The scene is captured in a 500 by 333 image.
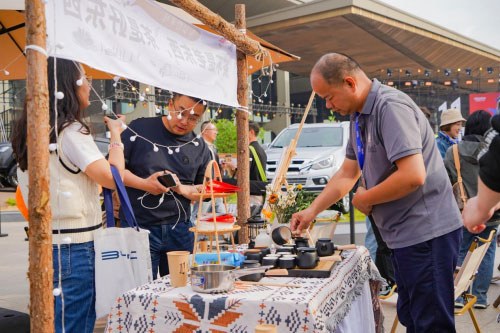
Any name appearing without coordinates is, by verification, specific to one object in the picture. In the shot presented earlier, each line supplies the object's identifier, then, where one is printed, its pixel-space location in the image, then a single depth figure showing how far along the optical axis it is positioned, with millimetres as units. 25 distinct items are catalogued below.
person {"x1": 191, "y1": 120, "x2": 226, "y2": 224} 7389
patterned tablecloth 2164
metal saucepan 2342
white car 11789
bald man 2559
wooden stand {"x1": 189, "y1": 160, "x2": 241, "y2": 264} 2869
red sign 25505
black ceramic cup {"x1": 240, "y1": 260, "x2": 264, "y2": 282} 2557
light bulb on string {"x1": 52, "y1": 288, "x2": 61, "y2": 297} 2197
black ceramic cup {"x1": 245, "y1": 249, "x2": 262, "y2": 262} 2912
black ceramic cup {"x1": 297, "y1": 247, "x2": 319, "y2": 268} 2736
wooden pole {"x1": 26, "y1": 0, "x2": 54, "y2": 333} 2072
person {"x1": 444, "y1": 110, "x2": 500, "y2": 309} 5199
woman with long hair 2539
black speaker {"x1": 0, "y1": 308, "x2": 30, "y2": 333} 3188
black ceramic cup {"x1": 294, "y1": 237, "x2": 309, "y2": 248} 3215
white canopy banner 2473
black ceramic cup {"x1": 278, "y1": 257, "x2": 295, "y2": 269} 2773
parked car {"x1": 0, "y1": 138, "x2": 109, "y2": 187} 14016
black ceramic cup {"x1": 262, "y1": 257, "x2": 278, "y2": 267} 2797
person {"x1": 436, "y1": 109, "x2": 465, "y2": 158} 5945
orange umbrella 5652
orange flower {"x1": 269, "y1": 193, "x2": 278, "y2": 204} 3508
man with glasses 3609
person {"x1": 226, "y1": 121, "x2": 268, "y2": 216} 7043
